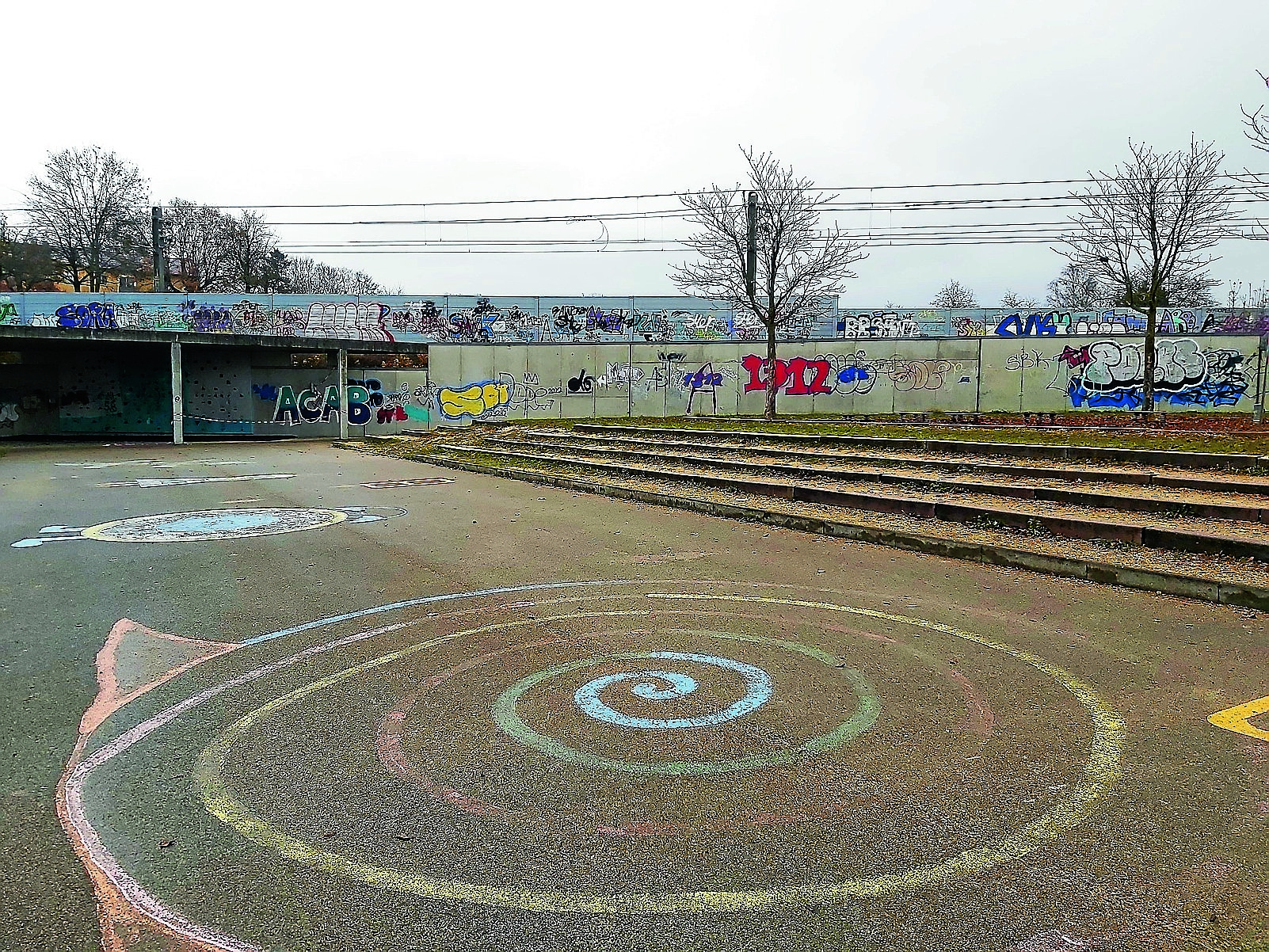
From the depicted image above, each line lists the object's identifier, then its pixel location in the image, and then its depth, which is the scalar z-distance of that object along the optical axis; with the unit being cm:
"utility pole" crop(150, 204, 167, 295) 3828
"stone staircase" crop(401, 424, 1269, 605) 739
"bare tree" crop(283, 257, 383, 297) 5915
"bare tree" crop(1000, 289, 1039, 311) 4998
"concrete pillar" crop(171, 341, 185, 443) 2736
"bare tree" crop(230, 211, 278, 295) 5059
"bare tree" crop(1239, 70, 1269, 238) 1062
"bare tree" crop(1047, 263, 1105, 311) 4994
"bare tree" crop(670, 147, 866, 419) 2453
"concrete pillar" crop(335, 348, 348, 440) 3030
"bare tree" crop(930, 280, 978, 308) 6425
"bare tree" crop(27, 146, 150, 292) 4188
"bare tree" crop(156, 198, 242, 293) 4758
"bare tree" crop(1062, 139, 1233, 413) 2134
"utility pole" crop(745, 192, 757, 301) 2469
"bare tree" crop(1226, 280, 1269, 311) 3821
